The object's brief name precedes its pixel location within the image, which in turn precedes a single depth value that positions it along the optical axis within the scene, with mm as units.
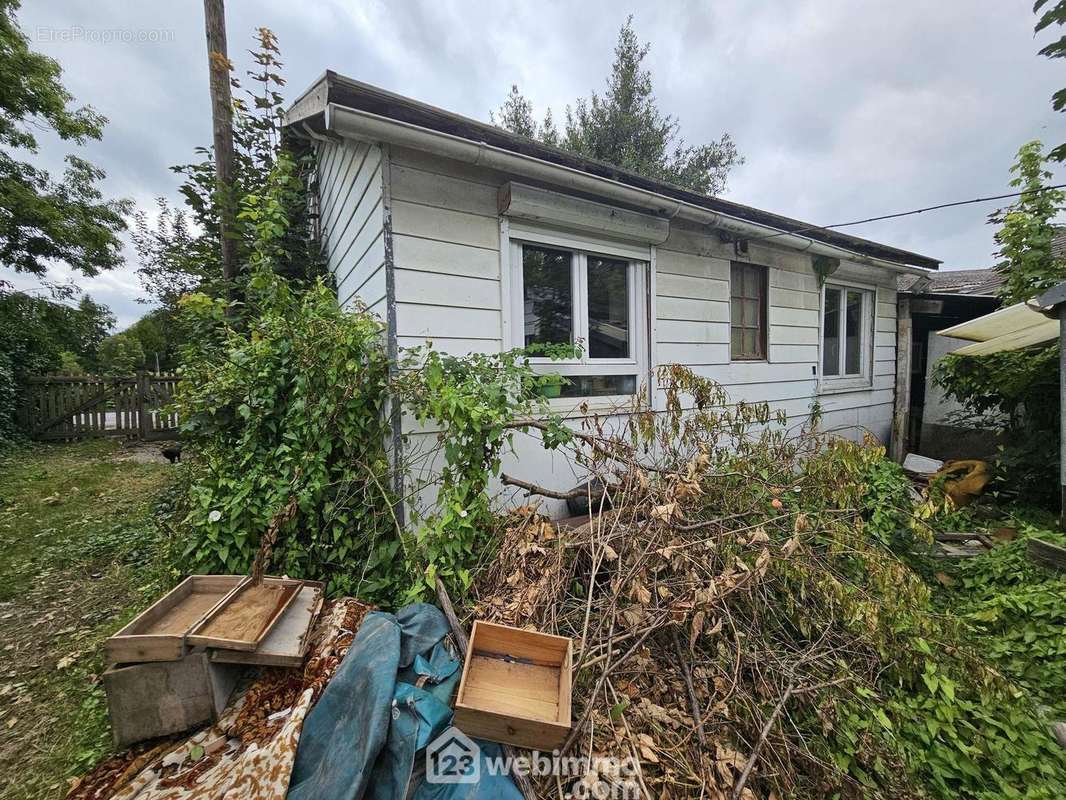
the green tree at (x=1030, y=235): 5105
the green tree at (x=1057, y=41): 2072
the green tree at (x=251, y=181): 4863
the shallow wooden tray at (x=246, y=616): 1704
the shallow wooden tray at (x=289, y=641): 1741
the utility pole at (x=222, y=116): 4645
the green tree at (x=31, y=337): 8039
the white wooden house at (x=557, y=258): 2666
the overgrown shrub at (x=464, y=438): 2148
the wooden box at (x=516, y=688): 1407
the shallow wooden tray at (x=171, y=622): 1666
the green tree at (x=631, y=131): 14023
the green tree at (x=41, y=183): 9328
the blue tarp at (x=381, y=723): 1385
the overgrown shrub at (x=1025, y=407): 4039
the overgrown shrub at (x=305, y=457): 2500
